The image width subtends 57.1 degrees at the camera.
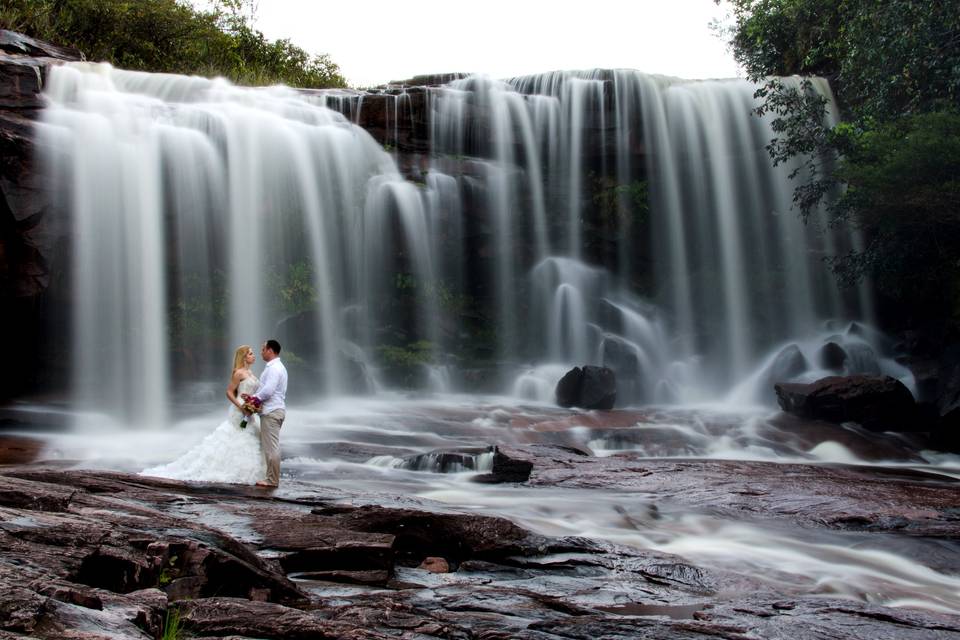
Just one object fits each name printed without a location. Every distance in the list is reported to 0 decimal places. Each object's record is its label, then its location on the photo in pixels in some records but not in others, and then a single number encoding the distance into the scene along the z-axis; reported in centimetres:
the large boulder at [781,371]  2331
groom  1027
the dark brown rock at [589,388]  2017
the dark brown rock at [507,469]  1216
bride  1018
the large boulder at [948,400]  1759
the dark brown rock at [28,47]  2233
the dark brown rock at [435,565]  684
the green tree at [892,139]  1927
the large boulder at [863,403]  1858
